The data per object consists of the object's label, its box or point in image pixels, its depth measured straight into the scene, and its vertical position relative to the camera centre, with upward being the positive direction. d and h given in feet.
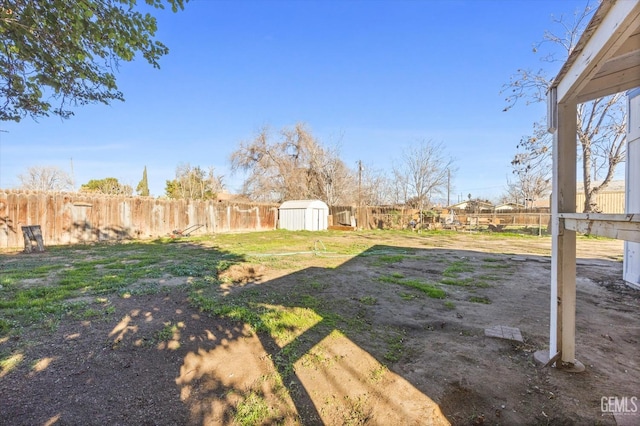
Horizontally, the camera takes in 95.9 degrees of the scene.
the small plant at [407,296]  13.96 -4.36
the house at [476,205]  84.86 +0.93
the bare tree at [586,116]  36.24 +12.17
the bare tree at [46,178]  86.33 +9.77
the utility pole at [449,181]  67.97 +7.06
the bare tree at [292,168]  76.43 +10.99
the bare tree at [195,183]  105.81 +9.90
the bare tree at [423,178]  64.13 +6.74
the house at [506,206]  113.15 +0.57
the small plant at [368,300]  13.12 -4.30
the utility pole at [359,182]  77.69 +7.07
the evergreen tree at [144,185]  98.84 +8.51
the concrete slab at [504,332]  9.55 -4.30
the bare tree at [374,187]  79.87 +5.90
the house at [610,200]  67.54 +1.59
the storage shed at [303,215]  58.80 -1.39
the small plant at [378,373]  7.33 -4.32
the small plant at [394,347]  8.34 -4.32
